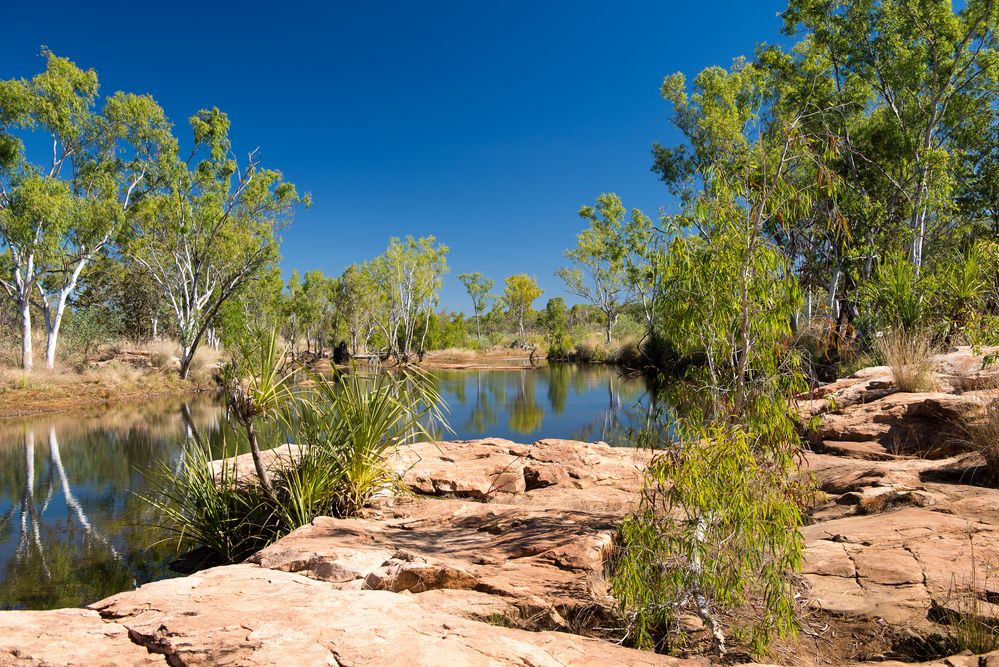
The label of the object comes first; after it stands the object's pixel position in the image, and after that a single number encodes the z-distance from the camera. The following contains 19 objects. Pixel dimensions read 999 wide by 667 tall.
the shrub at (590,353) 41.94
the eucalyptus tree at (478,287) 60.31
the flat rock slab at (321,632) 2.38
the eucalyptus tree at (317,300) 47.91
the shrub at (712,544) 3.01
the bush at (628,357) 32.00
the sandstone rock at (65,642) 2.38
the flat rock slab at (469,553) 3.74
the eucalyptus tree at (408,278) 44.19
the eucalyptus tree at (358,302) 46.88
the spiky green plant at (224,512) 5.44
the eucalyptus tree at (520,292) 64.31
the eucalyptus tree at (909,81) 14.32
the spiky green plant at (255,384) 4.78
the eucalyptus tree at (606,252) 38.69
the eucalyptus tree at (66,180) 19.81
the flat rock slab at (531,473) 6.42
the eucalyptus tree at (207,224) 25.47
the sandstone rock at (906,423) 6.59
